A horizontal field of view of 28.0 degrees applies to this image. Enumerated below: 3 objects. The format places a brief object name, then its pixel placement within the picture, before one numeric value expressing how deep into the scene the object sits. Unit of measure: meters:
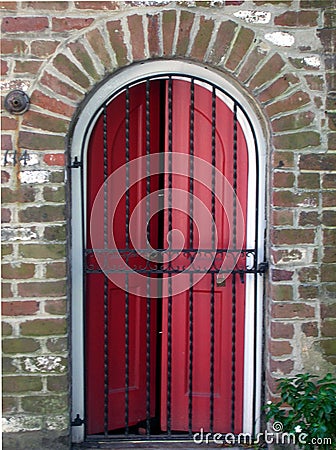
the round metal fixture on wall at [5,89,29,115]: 3.30
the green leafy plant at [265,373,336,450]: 3.13
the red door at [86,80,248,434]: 3.63
